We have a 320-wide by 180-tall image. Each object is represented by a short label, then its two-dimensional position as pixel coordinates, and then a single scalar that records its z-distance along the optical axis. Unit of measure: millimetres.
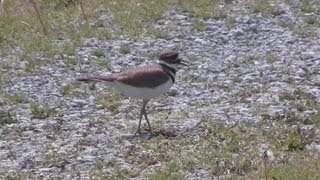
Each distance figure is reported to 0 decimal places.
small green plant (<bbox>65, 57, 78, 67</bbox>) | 15898
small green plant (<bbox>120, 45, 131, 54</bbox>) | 16469
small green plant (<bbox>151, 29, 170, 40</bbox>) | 17359
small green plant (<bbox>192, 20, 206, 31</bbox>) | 17594
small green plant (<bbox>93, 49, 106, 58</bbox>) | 16320
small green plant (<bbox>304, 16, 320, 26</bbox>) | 17500
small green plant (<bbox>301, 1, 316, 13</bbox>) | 18250
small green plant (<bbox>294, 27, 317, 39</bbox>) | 16781
